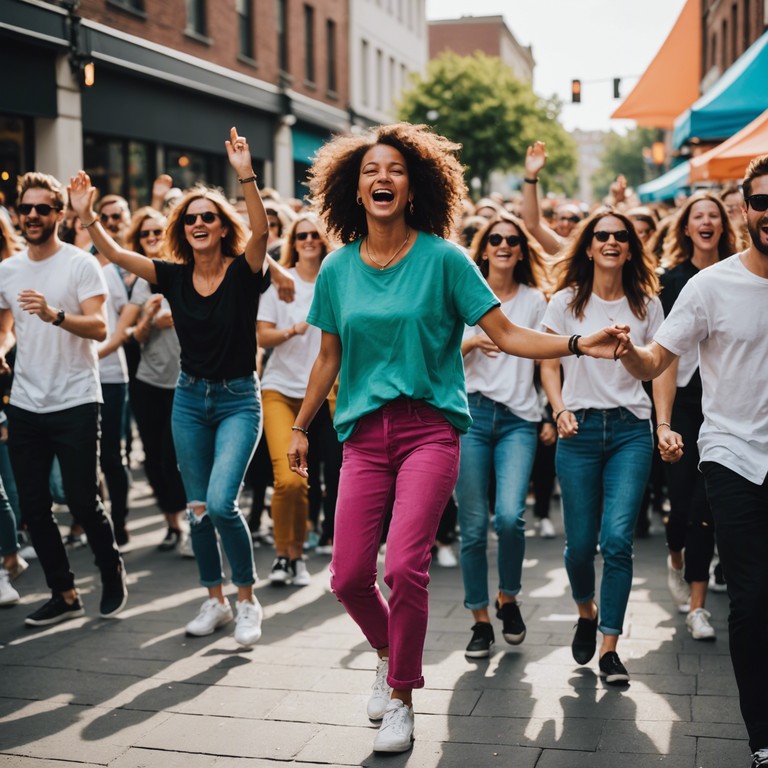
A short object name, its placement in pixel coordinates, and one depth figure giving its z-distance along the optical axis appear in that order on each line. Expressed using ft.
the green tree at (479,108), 122.01
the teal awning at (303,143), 91.21
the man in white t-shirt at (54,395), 20.47
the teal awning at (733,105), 30.81
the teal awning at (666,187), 63.39
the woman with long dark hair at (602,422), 17.38
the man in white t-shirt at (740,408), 13.25
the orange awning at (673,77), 46.19
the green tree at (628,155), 326.85
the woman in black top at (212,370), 19.61
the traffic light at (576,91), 98.89
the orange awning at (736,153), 26.27
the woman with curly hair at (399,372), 14.38
